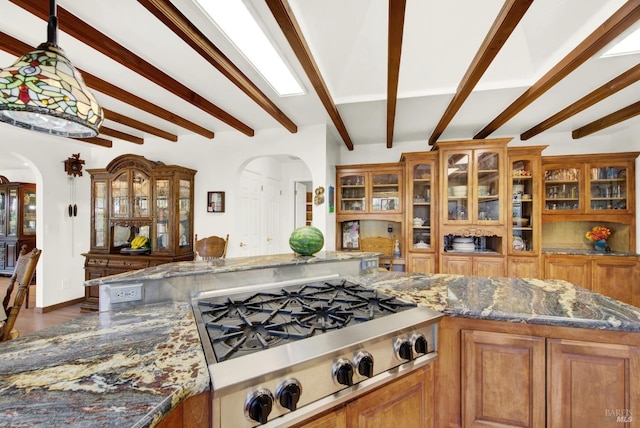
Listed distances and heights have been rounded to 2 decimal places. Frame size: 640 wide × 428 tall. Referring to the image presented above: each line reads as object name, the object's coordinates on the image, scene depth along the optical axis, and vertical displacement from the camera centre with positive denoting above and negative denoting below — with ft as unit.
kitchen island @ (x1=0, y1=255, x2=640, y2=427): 2.02 -1.40
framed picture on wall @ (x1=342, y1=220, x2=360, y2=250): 14.97 -1.18
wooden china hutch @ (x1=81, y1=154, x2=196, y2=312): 12.35 -0.01
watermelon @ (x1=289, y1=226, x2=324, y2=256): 6.22 -0.62
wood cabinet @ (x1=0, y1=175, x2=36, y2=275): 19.47 -0.47
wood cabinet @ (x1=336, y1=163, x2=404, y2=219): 13.73 +1.14
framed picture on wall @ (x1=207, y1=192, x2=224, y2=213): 13.15 +0.54
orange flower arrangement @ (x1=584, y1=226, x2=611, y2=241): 12.21 -0.92
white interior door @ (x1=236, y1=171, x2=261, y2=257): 14.26 -0.04
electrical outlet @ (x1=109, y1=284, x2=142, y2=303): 4.25 -1.21
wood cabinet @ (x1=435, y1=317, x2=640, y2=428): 3.83 -2.34
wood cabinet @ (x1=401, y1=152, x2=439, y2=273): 12.57 +0.12
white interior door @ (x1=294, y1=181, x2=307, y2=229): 19.16 +0.57
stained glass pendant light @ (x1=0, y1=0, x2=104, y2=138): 3.59 +1.66
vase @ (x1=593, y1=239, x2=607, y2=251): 12.30 -1.43
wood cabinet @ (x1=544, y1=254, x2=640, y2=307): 11.12 -2.47
